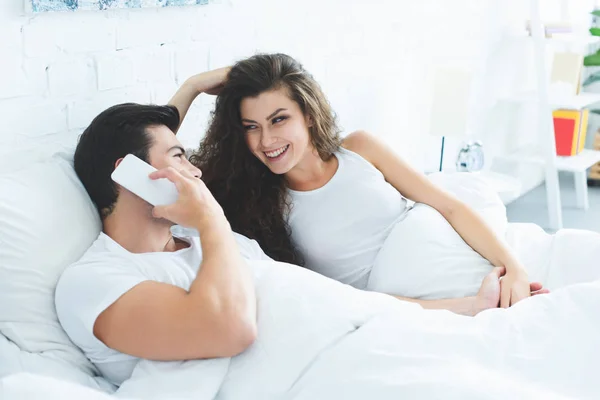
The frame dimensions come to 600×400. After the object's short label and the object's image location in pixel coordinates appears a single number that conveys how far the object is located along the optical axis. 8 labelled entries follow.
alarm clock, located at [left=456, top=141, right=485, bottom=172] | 3.49
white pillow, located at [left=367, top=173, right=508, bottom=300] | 1.92
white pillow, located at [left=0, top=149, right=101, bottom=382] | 1.36
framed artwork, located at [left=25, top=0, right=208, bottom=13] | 1.62
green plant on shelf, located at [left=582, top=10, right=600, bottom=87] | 4.34
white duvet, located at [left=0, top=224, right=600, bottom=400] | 1.27
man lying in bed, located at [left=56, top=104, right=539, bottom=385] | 1.34
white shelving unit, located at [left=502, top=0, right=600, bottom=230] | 3.74
